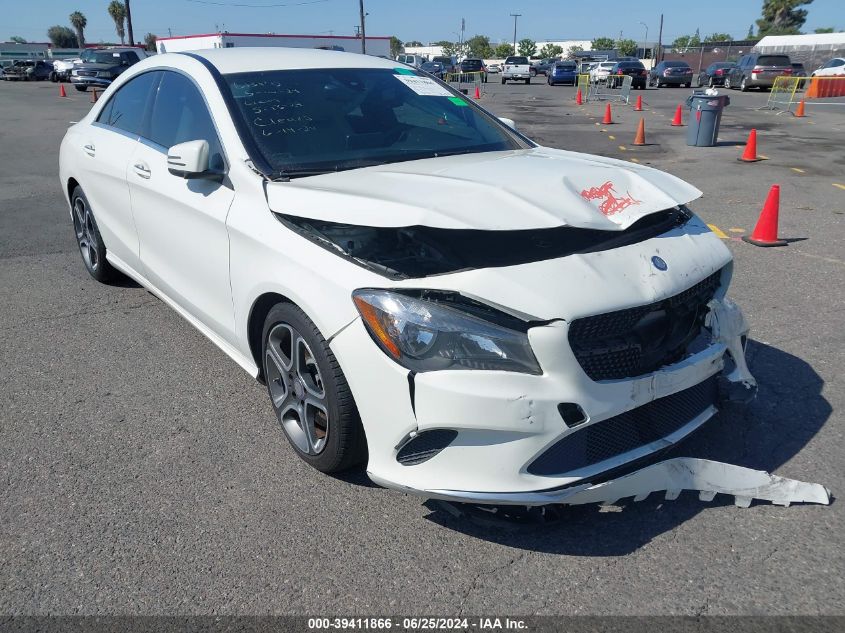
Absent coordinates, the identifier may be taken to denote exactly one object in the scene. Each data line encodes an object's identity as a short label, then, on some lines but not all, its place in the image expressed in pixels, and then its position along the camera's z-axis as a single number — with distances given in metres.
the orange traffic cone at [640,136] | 15.33
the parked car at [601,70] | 39.40
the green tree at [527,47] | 135.50
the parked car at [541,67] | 65.32
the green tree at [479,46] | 125.12
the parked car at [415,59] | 51.88
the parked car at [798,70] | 34.39
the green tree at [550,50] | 135.50
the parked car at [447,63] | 53.32
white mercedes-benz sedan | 2.52
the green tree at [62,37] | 122.88
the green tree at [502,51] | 123.07
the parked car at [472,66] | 50.05
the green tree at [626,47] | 109.14
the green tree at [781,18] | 83.62
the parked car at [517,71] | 49.38
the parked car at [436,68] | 47.31
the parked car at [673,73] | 40.19
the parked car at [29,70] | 49.66
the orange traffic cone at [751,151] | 12.71
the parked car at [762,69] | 33.03
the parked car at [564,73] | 44.22
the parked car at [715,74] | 37.94
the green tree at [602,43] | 130.05
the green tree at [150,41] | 106.79
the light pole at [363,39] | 52.34
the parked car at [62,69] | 45.12
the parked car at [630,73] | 38.38
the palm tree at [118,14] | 113.70
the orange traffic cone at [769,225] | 6.97
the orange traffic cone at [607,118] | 19.91
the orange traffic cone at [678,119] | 19.12
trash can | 14.31
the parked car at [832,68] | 35.09
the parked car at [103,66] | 32.03
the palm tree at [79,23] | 119.56
